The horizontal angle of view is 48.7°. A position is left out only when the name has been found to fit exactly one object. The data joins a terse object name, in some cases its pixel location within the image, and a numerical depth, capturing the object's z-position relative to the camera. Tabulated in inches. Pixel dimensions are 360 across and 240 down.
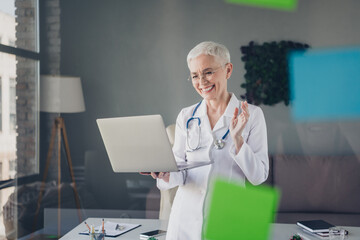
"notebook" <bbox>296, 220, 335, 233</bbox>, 84.9
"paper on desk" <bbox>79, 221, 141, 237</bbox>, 86.6
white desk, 84.0
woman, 70.2
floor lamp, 173.8
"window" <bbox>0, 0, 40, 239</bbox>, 146.3
